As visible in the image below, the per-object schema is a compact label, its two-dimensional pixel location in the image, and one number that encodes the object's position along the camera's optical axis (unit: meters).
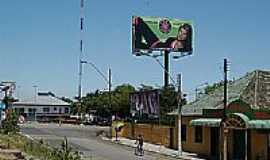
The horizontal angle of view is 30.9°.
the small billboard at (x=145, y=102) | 48.37
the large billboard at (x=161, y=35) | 61.72
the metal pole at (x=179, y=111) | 35.00
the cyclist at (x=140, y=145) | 34.27
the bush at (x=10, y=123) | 39.21
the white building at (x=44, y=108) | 113.58
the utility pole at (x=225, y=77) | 30.43
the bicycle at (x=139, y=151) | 34.07
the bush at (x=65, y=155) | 14.43
